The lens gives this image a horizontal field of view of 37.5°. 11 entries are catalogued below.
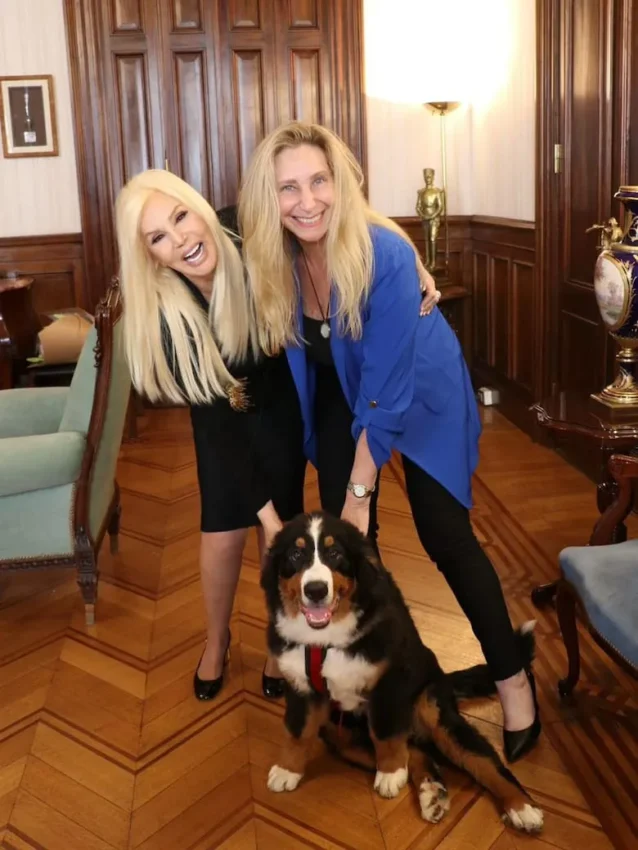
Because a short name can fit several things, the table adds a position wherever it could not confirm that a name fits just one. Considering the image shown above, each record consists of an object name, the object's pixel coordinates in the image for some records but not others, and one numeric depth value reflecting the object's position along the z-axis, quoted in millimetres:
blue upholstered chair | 1815
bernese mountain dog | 1768
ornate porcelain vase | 2730
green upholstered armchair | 2646
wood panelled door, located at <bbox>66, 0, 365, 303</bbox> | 5203
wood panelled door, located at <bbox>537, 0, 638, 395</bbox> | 3477
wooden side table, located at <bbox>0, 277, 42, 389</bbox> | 4160
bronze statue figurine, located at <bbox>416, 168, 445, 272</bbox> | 5168
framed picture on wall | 5336
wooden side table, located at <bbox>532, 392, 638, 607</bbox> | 2463
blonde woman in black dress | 1915
